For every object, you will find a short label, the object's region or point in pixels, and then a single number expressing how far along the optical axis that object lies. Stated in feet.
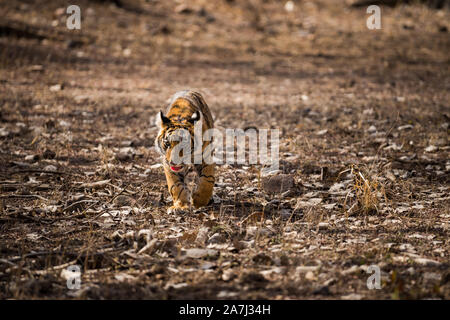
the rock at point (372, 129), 48.93
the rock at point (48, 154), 42.63
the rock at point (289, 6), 103.40
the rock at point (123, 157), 42.57
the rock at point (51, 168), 39.63
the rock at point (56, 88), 61.31
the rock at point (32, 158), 41.98
